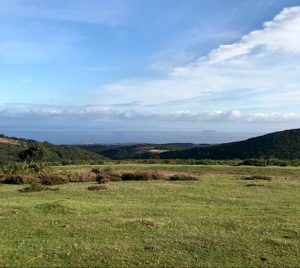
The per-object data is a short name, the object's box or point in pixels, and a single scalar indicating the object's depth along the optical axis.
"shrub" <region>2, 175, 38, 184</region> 17.95
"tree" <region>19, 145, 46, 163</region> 34.73
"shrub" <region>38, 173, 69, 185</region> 17.45
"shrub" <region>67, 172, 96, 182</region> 18.50
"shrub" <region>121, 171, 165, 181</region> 18.85
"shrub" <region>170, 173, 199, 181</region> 18.65
